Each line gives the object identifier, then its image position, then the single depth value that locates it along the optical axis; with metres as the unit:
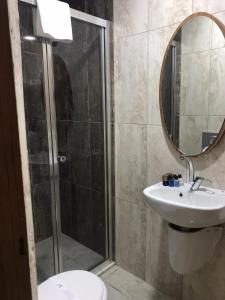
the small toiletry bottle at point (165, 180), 1.69
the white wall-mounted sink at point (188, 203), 1.31
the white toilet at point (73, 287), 1.37
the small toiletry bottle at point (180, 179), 1.69
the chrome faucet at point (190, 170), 1.63
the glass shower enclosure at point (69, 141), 1.74
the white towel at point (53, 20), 1.54
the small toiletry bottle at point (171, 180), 1.67
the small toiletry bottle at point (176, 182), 1.66
